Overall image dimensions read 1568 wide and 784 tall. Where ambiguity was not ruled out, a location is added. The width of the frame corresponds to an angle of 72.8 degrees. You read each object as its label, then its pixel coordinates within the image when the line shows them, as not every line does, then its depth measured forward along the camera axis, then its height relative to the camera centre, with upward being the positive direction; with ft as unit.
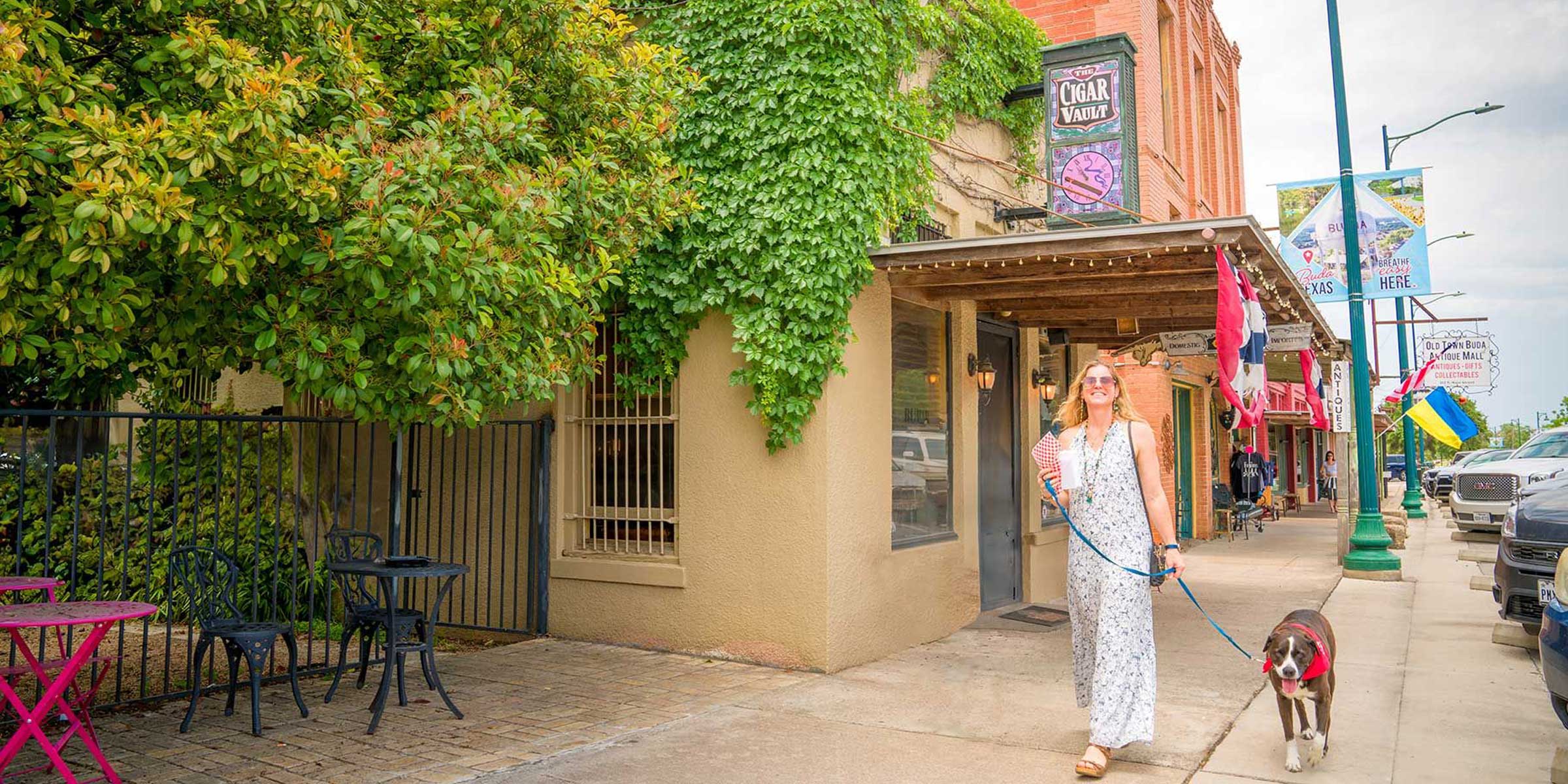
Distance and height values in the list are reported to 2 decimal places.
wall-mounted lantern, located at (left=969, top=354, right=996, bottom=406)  31.32 +2.67
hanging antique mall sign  72.79 +6.43
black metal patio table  18.81 -2.65
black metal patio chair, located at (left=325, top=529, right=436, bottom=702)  20.21 -2.83
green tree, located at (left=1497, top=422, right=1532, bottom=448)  314.35 +7.35
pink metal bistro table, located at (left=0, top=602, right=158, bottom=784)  13.78 -2.46
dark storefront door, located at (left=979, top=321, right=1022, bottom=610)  32.91 -0.54
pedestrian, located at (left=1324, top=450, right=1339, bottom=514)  99.14 -2.16
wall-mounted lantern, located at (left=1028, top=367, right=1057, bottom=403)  36.29 +2.68
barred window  27.12 -0.06
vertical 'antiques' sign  47.19 +2.51
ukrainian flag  52.54 +1.96
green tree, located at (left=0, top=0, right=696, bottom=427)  13.75 +4.01
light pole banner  44.93 +9.51
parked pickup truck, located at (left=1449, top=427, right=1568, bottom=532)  55.31 -1.41
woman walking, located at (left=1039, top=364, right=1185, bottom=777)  16.31 -1.59
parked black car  22.88 -2.12
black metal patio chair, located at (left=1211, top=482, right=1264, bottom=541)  58.65 -2.72
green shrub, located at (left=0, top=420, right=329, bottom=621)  34.73 -1.55
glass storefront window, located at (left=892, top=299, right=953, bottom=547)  28.04 +1.04
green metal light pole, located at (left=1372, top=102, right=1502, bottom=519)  80.23 -1.95
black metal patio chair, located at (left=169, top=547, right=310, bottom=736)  17.88 -2.69
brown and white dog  15.76 -3.14
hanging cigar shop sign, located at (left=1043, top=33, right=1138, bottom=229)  32.09 +10.14
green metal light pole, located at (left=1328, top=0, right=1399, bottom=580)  42.01 +1.20
